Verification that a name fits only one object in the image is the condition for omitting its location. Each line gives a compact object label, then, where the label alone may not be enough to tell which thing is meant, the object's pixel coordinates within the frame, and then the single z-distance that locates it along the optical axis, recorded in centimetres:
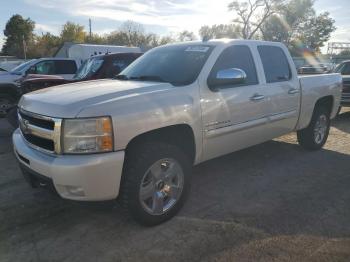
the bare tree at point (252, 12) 4541
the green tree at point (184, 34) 5859
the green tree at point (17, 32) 7106
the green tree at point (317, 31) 5575
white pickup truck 313
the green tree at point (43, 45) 6512
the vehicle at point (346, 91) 1032
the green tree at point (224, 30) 5034
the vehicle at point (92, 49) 1705
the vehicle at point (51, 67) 1290
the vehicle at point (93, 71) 823
